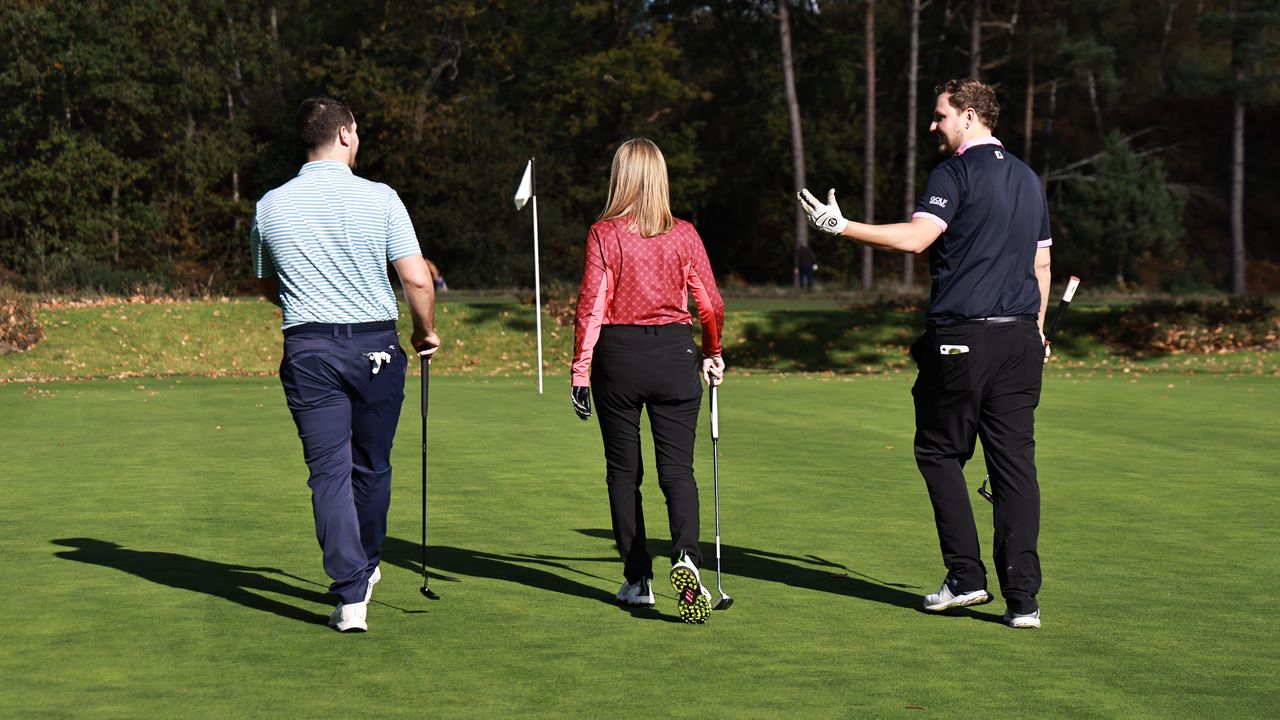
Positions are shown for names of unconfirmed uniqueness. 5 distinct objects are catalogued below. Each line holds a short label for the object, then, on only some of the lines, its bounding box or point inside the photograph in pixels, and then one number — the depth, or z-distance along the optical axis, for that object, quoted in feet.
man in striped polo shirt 20.86
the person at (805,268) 148.66
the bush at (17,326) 86.22
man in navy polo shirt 21.40
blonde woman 21.99
